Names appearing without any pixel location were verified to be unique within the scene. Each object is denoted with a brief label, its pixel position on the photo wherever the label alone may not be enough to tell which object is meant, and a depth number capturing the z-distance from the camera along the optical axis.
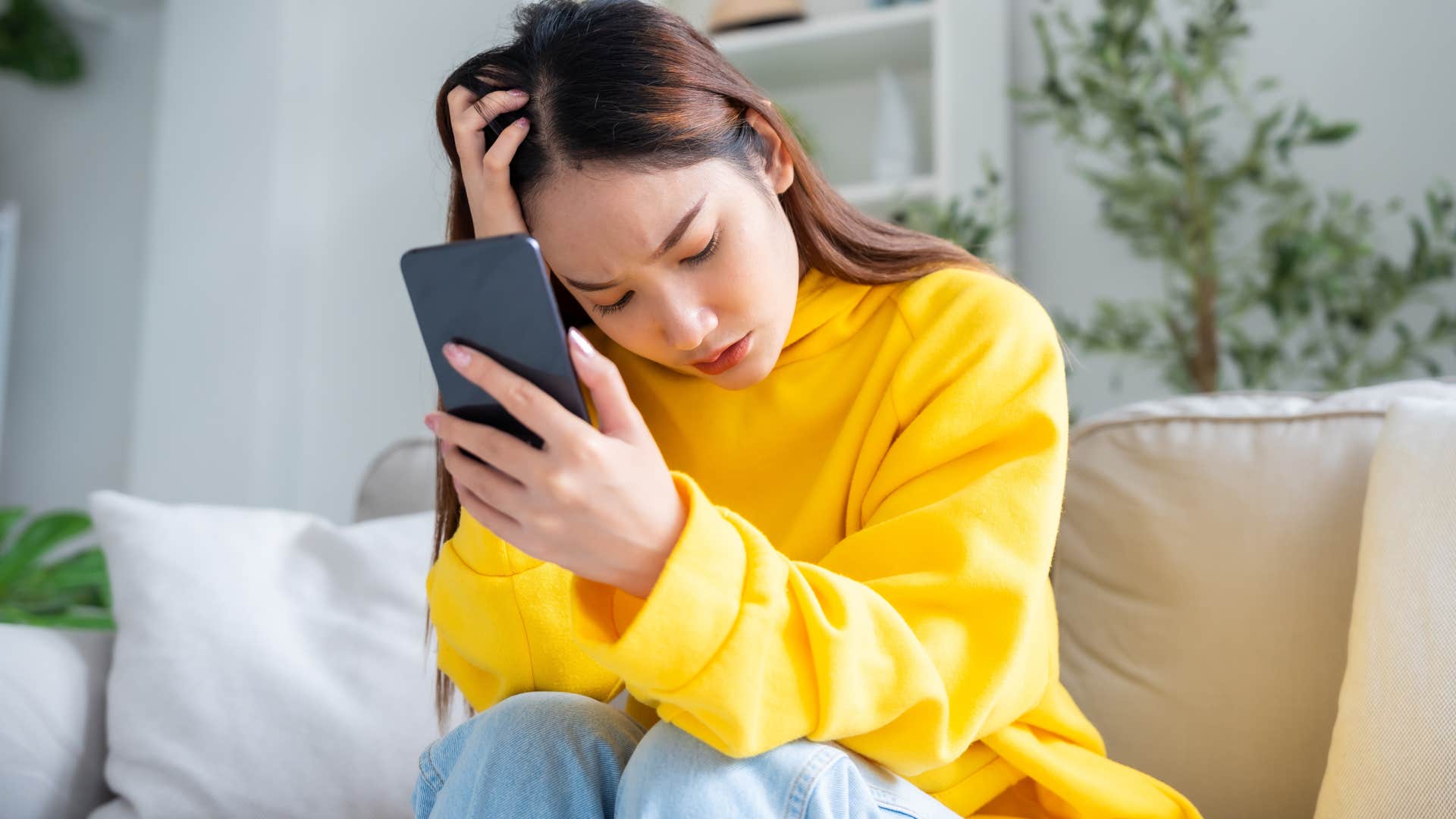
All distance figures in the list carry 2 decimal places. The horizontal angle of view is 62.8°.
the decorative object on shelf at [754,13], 2.33
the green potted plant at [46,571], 2.05
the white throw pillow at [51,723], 1.16
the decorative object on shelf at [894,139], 2.27
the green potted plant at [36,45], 3.05
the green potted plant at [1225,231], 1.95
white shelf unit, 2.19
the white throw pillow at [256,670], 1.21
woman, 0.65
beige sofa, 1.14
